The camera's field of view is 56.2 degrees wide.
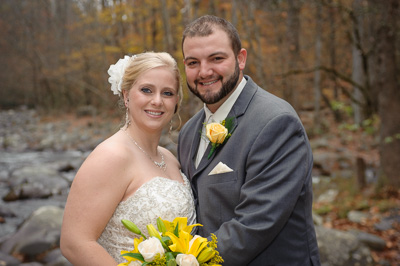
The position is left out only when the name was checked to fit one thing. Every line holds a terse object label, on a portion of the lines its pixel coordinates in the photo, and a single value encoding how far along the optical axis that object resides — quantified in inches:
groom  93.3
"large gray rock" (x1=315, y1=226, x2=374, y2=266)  203.5
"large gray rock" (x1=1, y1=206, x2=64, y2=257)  268.7
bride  101.9
